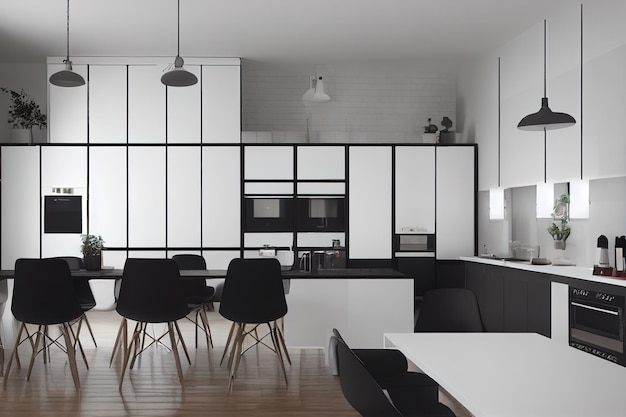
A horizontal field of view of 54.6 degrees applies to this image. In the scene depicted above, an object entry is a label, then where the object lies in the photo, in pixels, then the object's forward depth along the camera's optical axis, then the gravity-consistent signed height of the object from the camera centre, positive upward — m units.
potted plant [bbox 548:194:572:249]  5.69 -0.15
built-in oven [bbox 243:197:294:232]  7.73 -0.06
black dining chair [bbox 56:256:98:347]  5.17 -0.73
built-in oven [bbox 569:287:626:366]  4.20 -0.82
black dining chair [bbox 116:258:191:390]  4.44 -0.61
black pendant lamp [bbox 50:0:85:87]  5.22 +1.13
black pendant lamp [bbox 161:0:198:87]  5.20 +1.14
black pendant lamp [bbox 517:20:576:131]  4.37 +0.66
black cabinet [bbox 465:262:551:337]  5.23 -0.84
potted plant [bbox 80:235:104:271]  5.12 -0.37
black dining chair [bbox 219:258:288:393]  4.47 -0.60
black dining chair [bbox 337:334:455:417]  1.88 -0.59
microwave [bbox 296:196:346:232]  7.78 -0.05
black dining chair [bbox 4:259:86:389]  4.48 -0.64
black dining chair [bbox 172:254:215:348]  5.54 -0.76
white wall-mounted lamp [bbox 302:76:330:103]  7.39 +1.42
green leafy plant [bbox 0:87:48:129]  7.71 +1.21
